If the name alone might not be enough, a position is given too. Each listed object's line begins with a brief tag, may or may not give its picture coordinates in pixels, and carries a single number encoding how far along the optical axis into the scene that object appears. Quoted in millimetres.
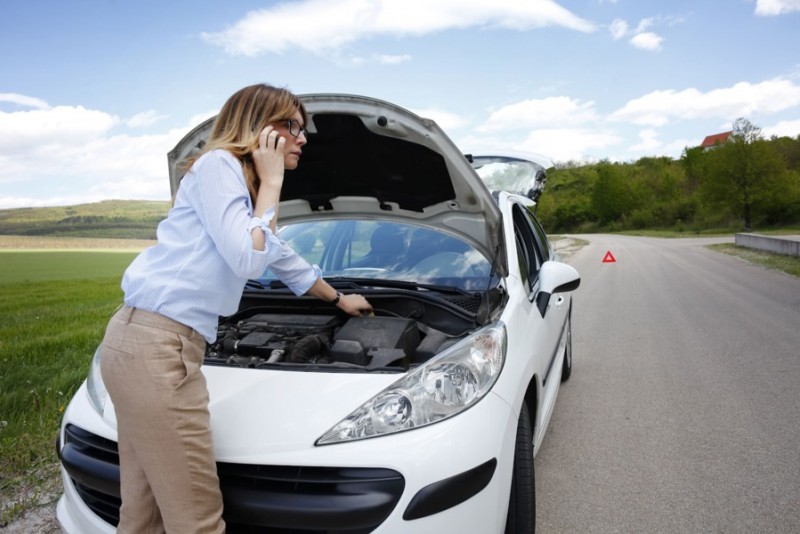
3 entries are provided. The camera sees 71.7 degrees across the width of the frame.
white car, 1653
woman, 1509
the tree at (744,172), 44781
